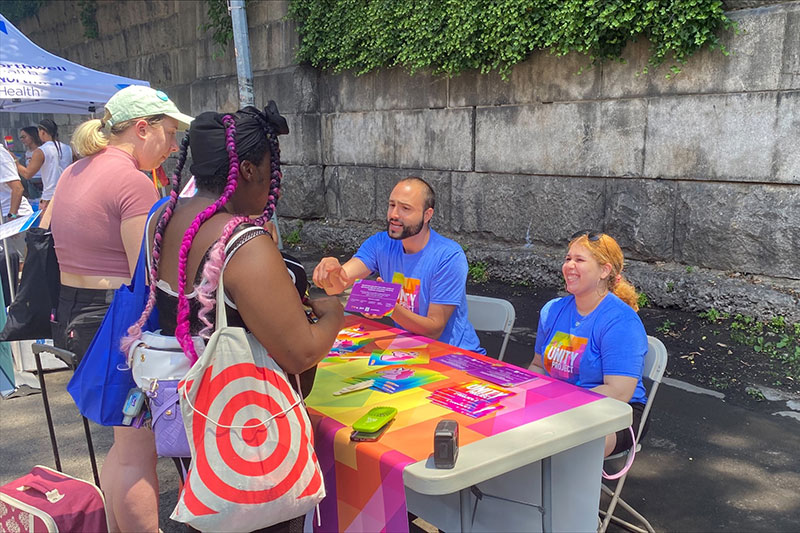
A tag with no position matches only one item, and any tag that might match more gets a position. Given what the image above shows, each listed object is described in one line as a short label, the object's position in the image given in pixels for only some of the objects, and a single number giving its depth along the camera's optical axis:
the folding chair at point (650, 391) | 2.77
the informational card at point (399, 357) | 2.75
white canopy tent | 6.16
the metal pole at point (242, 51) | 7.82
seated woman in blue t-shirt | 2.71
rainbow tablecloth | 1.88
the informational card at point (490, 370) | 2.49
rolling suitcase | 2.54
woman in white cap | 2.88
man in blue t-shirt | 3.34
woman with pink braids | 1.83
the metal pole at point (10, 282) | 4.79
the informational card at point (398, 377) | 2.44
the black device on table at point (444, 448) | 1.74
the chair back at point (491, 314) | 3.55
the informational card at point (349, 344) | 2.87
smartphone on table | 1.98
